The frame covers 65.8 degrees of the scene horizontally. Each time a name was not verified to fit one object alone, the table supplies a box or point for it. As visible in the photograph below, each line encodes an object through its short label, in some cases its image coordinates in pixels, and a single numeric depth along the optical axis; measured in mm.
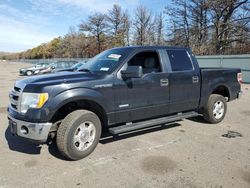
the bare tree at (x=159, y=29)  33172
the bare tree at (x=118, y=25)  38081
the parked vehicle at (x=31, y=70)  22570
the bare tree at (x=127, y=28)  37708
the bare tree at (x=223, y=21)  22185
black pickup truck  3011
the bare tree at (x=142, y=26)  34715
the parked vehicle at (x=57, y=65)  23135
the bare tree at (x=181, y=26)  25441
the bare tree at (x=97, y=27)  40517
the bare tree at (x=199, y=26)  23776
